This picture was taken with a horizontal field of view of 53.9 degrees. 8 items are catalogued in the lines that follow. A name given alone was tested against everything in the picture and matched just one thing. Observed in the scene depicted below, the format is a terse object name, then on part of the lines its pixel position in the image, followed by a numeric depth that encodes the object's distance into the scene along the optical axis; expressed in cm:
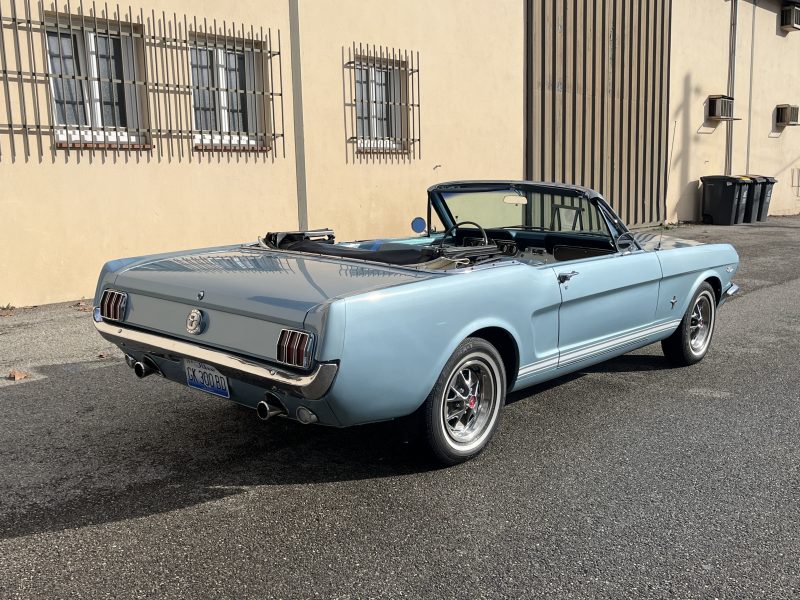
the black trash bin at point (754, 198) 1855
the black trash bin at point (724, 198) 1797
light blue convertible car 317
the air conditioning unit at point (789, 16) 2100
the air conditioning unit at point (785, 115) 2145
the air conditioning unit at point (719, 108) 1848
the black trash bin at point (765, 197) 1891
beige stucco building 799
